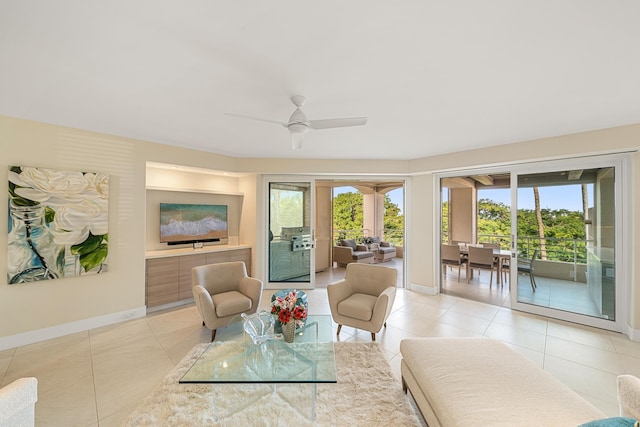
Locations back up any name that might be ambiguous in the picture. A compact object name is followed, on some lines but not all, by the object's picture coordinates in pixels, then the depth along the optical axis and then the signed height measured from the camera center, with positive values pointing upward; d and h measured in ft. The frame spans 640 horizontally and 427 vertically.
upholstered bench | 4.45 -3.36
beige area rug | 6.15 -4.81
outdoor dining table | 18.24 -2.71
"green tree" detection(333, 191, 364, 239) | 34.86 +0.93
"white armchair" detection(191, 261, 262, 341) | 10.09 -3.28
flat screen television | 14.74 -0.34
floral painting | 9.68 -0.27
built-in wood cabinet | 13.14 -2.89
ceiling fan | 7.26 +2.70
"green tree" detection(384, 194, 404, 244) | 32.53 -0.39
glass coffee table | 6.04 -3.75
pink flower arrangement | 7.72 -2.78
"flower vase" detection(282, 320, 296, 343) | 7.77 -3.38
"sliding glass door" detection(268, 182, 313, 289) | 17.61 -1.04
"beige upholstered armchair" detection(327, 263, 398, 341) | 9.87 -3.34
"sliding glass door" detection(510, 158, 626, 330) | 11.50 -1.08
